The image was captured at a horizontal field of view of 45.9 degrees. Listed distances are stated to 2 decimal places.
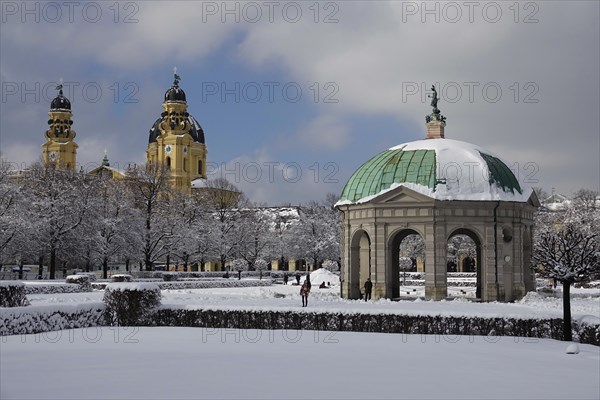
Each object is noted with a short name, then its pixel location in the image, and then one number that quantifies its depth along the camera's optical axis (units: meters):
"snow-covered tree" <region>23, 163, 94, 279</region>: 54.25
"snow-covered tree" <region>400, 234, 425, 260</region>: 84.75
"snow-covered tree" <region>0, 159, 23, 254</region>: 48.90
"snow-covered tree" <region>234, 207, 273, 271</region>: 81.31
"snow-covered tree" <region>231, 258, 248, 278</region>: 87.38
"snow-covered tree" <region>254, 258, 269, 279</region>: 82.38
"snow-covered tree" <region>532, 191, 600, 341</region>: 20.73
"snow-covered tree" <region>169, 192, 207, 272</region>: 67.62
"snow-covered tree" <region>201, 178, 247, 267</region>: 75.50
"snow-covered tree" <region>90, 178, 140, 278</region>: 59.56
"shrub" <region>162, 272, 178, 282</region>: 61.22
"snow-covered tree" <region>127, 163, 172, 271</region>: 64.88
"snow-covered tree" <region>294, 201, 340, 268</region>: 86.44
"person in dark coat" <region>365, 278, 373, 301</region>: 35.99
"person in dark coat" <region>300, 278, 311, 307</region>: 30.45
